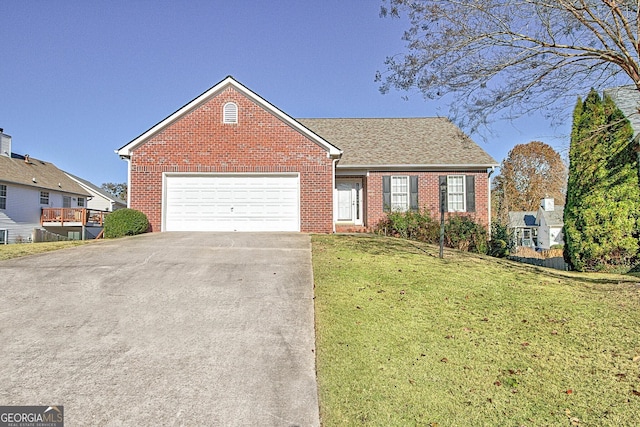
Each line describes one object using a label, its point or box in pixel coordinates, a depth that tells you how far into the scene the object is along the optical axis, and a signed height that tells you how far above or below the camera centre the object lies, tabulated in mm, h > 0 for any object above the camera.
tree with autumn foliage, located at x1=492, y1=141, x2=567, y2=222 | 41125 +4906
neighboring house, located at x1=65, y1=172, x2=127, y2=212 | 37219 +2565
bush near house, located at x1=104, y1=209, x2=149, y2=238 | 13820 +45
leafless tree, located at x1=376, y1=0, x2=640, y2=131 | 7921 +3788
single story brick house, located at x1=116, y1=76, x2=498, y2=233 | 15070 +2077
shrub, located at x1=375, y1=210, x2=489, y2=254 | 15531 -226
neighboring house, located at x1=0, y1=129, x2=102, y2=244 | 25062 +1497
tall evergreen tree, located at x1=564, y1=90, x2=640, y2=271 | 11477 +912
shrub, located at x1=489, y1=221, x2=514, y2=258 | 16047 -695
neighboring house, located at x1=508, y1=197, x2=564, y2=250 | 35844 -67
